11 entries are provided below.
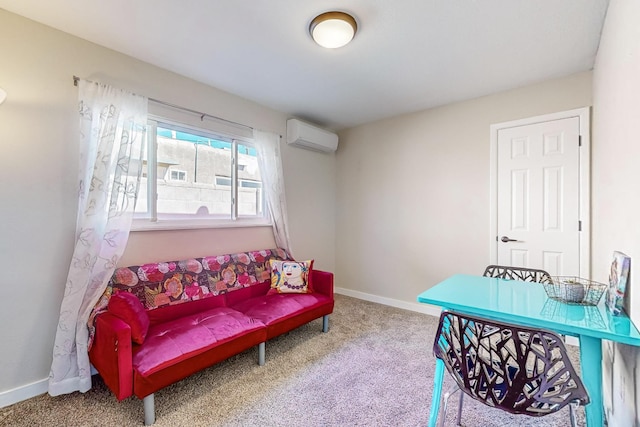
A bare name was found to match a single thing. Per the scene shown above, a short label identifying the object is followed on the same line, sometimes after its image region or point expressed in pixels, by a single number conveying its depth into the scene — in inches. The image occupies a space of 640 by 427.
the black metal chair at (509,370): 41.4
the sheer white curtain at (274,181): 130.1
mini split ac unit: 142.8
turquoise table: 45.1
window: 100.1
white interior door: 105.3
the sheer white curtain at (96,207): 75.7
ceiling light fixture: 73.8
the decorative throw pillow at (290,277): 115.4
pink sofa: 65.8
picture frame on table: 50.9
